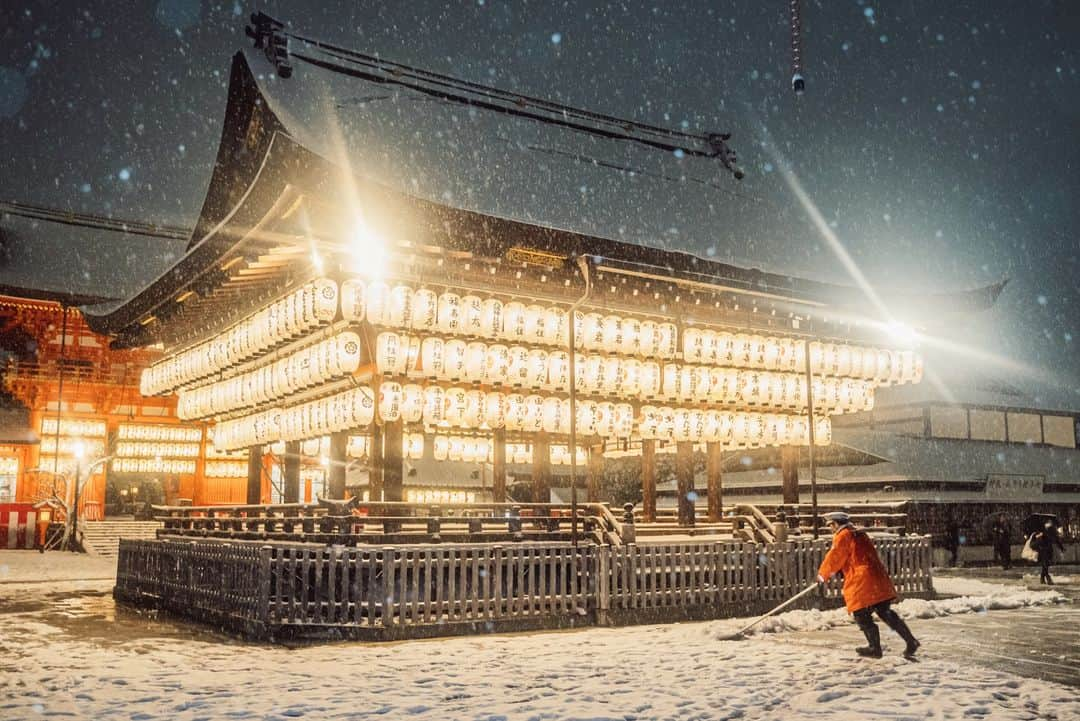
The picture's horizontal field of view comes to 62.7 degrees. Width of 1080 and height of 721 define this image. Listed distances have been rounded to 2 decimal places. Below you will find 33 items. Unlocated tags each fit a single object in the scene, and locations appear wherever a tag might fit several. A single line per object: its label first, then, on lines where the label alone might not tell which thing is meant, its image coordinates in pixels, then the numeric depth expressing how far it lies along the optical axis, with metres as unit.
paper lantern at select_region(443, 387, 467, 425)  15.93
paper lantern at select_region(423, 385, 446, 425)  15.69
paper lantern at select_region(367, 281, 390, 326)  14.86
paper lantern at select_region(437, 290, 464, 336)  15.52
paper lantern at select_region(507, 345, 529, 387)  16.45
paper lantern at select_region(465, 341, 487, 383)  15.92
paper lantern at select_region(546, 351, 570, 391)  16.89
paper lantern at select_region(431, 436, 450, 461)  23.31
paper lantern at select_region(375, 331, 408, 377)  14.94
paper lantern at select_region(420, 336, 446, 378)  15.49
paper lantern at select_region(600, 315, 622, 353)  17.45
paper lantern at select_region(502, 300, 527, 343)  16.28
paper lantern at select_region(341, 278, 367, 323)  14.64
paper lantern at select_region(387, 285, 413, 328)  15.03
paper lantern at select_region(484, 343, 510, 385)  16.16
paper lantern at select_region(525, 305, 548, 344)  16.53
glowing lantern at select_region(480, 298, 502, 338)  16.03
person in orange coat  9.71
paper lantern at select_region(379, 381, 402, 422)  15.11
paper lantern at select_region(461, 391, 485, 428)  16.30
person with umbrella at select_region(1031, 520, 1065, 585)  20.89
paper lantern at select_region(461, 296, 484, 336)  15.80
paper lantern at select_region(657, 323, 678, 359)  18.20
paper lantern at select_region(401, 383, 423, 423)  15.41
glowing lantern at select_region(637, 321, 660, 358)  17.95
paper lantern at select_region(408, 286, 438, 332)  15.20
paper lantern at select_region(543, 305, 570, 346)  16.77
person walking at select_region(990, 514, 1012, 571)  28.73
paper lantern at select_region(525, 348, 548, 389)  16.70
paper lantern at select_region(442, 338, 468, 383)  15.66
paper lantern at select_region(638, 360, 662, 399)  18.20
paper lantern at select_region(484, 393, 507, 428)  16.59
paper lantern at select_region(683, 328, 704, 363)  18.75
